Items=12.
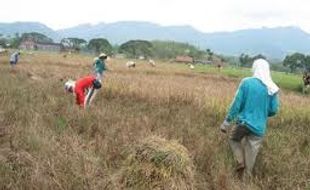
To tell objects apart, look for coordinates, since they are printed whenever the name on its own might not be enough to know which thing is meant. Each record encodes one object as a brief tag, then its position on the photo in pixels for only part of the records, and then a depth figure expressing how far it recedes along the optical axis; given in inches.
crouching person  360.8
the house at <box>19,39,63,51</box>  3584.8
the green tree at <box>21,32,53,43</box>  3945.2
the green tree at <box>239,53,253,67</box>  3250.6
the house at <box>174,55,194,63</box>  3069.6
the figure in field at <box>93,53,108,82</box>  562.1
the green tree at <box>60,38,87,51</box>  3911.6
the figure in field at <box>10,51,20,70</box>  862.8
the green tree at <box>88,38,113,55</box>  3439.0
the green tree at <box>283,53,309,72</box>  2946.4
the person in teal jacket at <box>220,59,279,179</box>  232.0
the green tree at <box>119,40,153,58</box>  3576.3
